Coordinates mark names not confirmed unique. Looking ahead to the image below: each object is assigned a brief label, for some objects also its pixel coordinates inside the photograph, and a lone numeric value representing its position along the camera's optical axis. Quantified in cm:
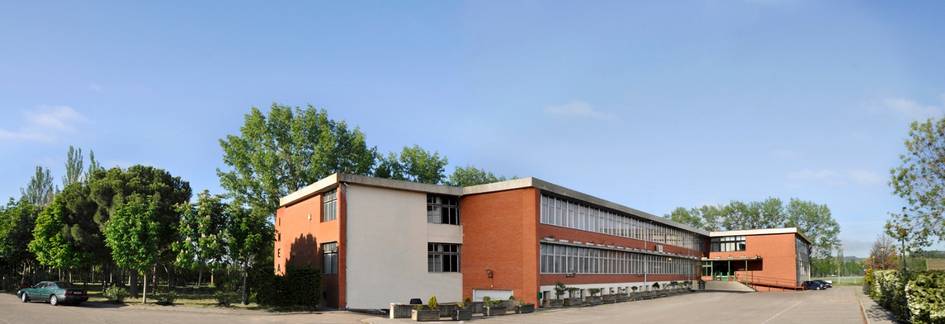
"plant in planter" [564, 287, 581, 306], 4161
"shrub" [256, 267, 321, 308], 3500
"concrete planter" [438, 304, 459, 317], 3116
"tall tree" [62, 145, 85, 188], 8094
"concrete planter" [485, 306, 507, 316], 3381
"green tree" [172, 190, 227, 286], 3659
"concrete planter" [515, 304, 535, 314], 3578
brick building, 3662
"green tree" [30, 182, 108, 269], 4809
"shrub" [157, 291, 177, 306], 3922
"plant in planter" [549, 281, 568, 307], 4081
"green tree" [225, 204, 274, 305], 3744
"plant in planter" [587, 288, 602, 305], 4409
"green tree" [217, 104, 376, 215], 5928
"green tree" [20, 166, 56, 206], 8694
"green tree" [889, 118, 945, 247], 2869
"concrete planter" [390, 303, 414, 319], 3113
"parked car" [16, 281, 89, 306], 3778
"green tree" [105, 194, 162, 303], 3888
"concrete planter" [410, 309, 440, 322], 3012
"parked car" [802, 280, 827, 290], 8031
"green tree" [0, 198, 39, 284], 5609
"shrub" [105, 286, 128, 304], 4221
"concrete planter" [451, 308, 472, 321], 3141
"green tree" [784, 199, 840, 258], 12081
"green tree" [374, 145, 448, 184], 7062
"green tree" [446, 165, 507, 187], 8144
